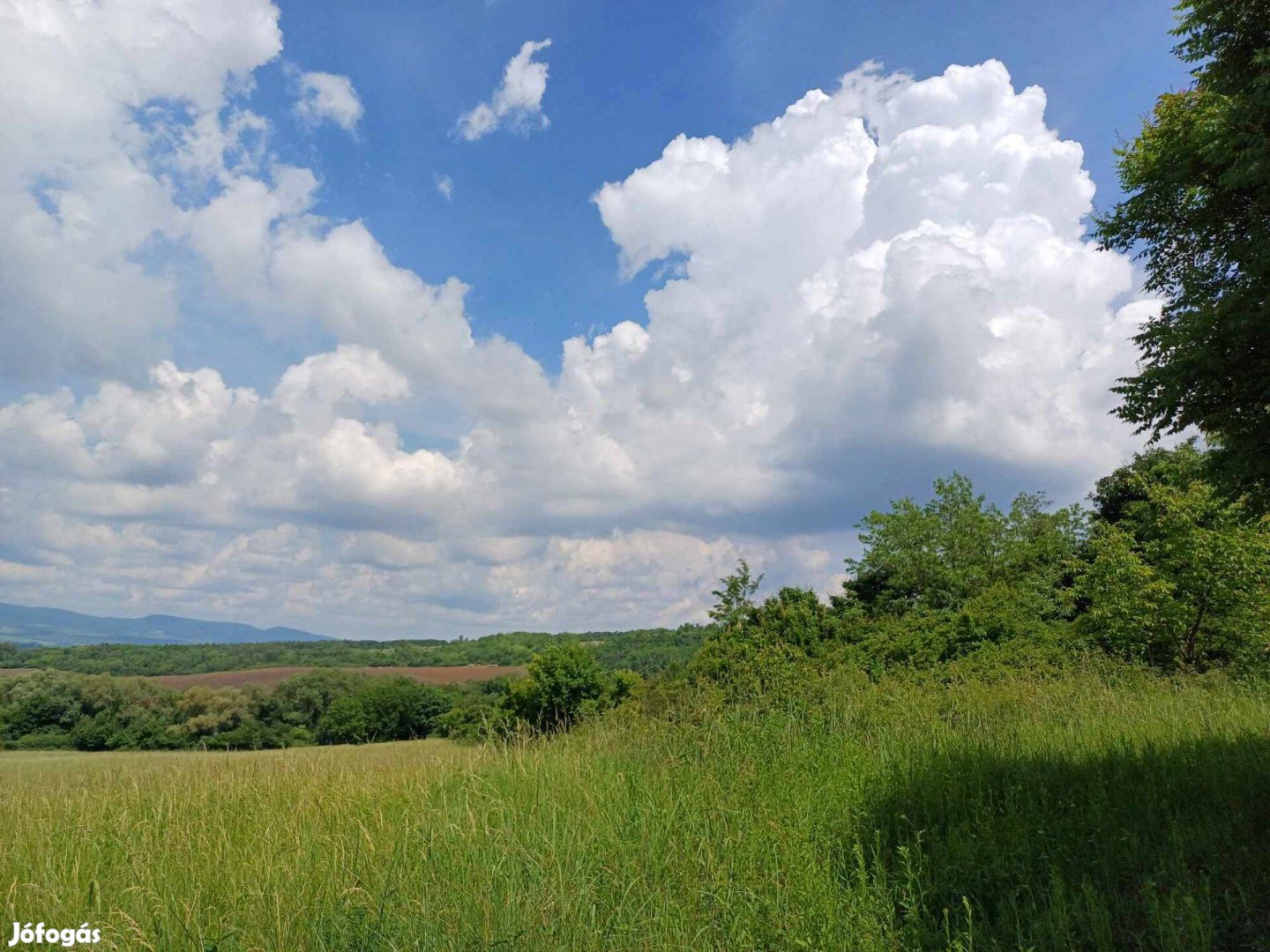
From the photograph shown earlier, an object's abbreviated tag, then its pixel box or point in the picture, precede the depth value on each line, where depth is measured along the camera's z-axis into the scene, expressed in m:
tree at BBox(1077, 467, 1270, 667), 15.70
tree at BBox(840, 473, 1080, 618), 24.62
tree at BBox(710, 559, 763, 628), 17.25
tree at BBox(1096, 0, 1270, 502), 6.20
